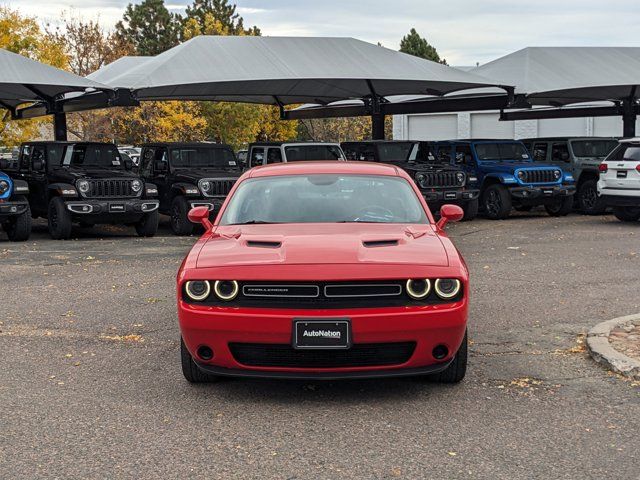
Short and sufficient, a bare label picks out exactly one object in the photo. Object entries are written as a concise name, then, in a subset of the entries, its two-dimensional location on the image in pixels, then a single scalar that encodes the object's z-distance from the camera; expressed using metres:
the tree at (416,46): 62.97
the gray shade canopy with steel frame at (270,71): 19.17
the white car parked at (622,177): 15.96
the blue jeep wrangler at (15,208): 14.50
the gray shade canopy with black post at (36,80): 18.06
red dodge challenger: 4.94
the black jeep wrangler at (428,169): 17.81
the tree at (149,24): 66.31
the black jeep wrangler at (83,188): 15.04
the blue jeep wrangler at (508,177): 18.39
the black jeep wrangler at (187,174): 15.78
